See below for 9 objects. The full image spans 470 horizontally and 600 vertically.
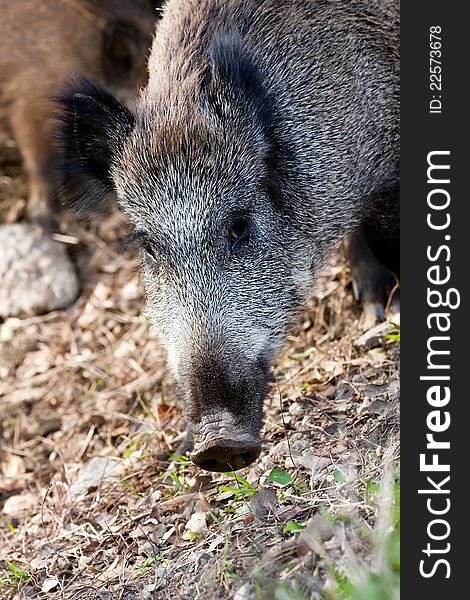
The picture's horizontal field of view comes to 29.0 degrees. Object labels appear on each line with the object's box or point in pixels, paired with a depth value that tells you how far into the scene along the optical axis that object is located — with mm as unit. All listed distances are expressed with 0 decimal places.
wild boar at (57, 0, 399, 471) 3740
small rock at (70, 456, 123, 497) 4672
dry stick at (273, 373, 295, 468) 3785
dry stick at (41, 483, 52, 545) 4287
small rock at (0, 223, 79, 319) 6578
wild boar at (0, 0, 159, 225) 6871
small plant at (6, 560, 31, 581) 3912
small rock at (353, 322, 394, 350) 4695
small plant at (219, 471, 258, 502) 3682
